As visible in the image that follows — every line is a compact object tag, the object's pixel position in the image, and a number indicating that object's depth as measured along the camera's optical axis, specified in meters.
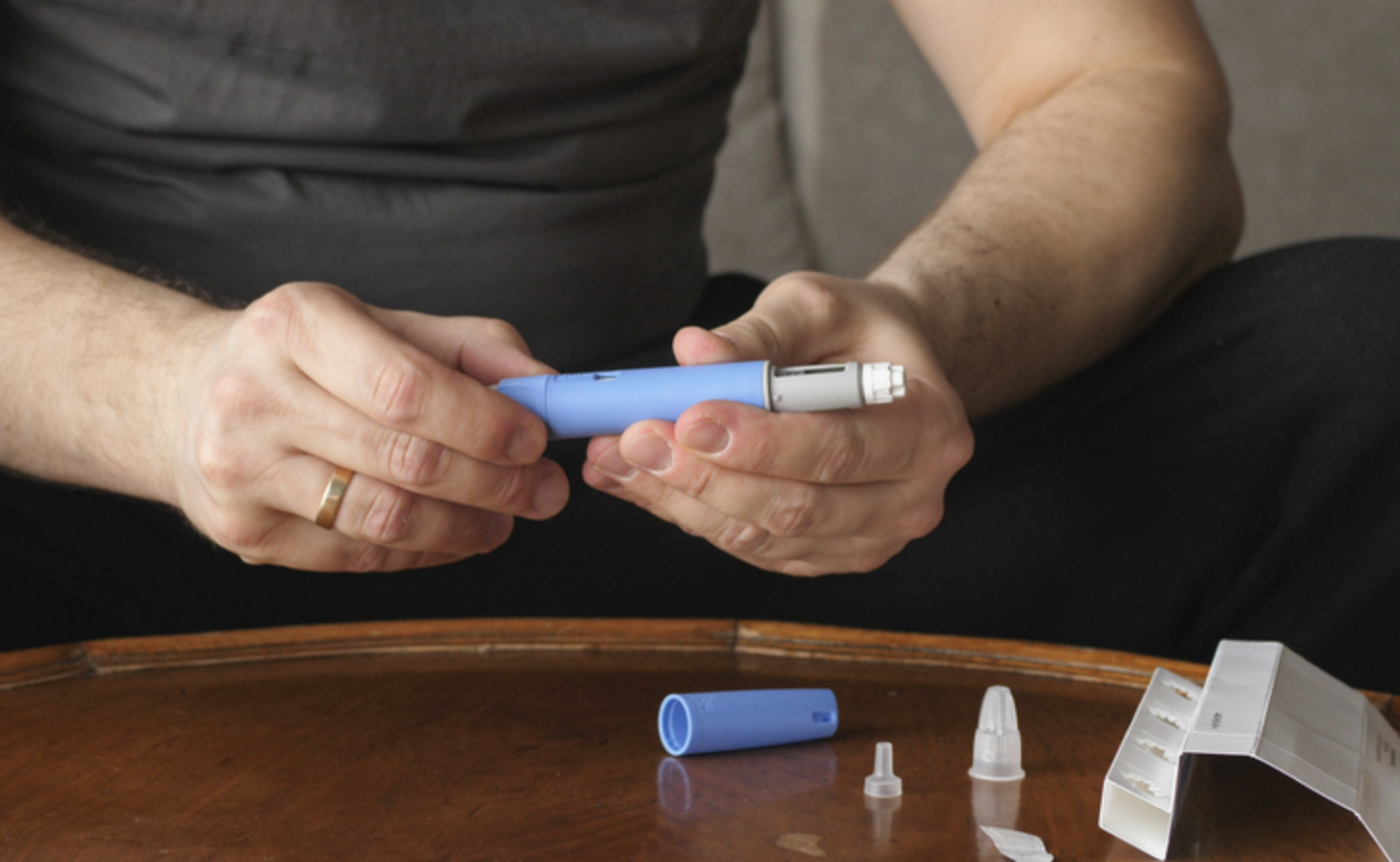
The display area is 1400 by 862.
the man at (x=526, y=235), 1.04
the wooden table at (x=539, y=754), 0.86
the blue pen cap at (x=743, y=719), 0.92
